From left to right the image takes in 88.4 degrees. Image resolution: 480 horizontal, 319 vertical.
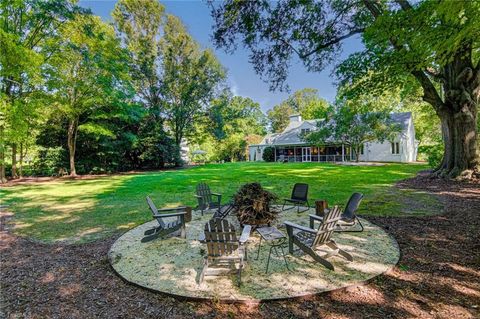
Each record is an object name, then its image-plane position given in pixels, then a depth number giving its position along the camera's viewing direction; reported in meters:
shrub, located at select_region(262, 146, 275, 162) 37.09
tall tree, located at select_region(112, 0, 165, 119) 24.67
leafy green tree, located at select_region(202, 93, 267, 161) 29.41
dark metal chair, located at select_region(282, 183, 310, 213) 7.32
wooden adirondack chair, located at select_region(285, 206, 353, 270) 3.85
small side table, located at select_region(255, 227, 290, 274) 4.18
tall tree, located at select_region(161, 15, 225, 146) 26.56
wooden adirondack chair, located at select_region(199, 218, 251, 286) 3.68
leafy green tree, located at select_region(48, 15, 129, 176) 16.16
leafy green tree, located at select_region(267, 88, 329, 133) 60.16
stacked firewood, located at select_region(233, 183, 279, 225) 5.43
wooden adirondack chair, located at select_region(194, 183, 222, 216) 7.03
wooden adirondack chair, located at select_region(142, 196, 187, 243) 5.07
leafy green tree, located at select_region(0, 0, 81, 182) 13.22
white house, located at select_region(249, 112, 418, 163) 27.94
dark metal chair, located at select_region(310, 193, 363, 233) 5.28
